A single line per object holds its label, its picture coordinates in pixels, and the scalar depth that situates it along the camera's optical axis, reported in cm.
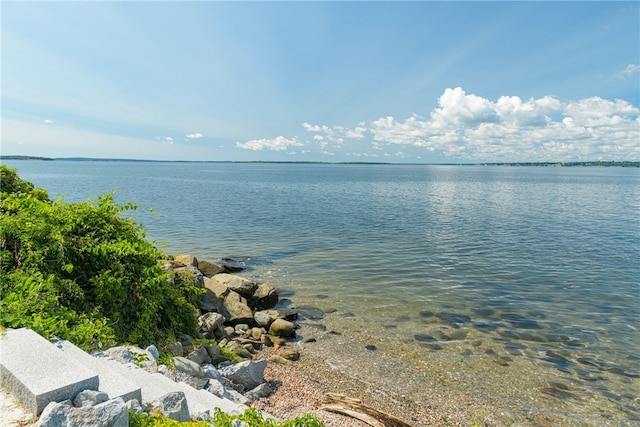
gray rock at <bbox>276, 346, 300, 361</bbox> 1301
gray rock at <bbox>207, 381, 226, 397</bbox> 731
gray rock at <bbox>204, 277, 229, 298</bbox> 1653
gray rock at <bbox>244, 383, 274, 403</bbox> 891
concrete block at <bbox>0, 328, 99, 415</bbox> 432
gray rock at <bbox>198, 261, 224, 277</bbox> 2131
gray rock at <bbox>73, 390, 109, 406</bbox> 435
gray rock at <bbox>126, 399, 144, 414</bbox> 466
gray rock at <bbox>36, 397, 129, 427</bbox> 392
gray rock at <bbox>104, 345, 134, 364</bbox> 660
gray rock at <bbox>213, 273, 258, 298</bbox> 1781
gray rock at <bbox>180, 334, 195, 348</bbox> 1006
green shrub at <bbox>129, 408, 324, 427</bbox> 446
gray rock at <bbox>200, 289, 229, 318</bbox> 1486
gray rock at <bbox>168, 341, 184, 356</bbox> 905
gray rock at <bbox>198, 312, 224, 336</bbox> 1274
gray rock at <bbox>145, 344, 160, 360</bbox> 766
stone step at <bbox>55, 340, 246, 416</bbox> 512
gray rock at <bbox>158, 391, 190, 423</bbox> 487
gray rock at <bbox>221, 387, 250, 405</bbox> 753
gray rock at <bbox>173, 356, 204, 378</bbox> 754
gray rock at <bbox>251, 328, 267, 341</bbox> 1448
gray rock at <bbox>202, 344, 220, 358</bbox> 1014
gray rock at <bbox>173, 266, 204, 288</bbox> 1359
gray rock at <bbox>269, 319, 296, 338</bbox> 1479
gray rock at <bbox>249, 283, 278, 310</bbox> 1770
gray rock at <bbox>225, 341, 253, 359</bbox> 1197
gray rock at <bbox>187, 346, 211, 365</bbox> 900
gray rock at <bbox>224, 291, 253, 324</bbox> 1562
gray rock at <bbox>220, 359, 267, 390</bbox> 922
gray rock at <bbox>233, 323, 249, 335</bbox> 1477
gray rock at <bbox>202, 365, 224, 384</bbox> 836
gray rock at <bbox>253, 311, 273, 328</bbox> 1548
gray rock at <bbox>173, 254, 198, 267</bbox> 1909
